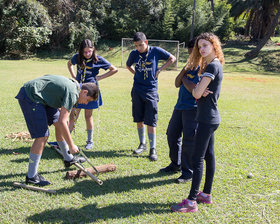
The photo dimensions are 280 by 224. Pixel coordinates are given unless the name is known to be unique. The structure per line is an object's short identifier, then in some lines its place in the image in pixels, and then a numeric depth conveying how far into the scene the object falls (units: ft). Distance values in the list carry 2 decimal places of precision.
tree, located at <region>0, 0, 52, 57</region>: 83.41
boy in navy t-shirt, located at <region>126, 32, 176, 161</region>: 15.26
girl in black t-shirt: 9.34
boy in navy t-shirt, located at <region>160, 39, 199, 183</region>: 12.35
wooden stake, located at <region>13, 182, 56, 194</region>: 11.27
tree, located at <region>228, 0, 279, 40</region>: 103.60
